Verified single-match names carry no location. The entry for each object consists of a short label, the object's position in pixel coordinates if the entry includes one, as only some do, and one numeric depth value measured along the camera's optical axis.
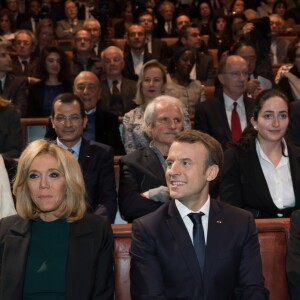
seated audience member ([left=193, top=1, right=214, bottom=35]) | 9.99
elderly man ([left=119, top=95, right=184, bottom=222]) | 3.52
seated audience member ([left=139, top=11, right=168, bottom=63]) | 8.12
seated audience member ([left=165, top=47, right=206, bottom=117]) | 5.70
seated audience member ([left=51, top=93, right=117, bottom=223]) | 3.89
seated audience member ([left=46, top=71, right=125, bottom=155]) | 4.97
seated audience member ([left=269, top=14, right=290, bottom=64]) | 8.56
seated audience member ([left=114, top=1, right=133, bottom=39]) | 9.38
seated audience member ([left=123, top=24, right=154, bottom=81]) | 7.37
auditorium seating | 3.01
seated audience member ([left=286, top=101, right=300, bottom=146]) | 4.46
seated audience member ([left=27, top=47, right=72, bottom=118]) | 5.88
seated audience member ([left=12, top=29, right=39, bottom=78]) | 7.05
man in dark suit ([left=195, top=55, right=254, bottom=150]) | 4.91
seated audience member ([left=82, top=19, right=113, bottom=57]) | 7.79
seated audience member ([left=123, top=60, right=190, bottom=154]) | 4.71
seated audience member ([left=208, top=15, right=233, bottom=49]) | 8.45
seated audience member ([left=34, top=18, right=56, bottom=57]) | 7.68
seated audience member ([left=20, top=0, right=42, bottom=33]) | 9.55
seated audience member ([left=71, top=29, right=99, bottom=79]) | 6.90
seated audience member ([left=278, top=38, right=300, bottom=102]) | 5.87
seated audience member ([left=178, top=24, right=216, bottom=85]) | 7.24
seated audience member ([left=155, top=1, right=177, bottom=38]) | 9.55
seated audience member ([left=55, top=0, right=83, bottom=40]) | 9.16
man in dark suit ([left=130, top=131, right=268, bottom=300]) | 2.65
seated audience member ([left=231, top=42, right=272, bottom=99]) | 6.09
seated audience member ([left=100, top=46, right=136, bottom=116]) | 5.89
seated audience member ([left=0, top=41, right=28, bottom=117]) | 5.93
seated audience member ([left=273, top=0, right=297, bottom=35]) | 10.04
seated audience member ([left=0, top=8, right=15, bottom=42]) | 8.78
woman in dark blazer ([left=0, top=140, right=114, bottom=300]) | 2.72
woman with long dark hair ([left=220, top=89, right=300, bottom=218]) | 3.53
